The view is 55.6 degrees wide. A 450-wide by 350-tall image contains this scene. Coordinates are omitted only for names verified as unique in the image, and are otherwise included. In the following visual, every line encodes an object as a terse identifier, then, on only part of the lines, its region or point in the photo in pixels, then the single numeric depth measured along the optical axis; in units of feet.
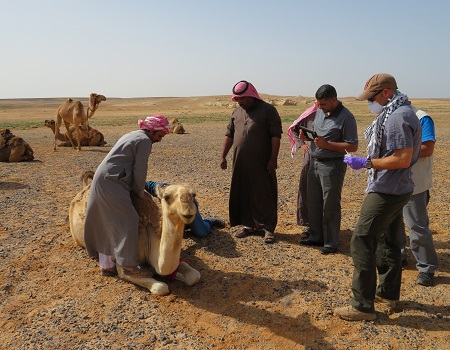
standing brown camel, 51.52
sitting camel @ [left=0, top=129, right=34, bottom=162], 43.34
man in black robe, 18.93
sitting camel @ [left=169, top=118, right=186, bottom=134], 77.82
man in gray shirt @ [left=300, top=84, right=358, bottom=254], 16.58
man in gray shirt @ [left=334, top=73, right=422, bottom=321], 11.57
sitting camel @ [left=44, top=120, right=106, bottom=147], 57.41
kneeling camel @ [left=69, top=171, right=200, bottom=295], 13.05
